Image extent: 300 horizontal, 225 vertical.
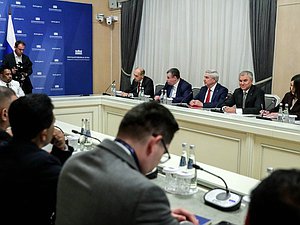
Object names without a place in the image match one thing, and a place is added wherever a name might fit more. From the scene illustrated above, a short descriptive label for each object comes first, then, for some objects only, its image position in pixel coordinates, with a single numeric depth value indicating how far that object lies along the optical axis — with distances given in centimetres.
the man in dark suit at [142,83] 599
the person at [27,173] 136
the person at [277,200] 68
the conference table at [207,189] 161
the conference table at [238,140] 315
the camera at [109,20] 814
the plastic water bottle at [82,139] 271
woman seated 403
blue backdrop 704
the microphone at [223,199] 166
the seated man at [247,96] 458
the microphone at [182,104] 464
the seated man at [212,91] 513
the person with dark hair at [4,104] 212
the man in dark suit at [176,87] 561
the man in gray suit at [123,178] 98
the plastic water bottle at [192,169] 191
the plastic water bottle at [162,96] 500
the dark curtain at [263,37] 527
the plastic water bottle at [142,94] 528
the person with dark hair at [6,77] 512
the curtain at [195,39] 575
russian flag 678
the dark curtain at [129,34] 742
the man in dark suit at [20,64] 635
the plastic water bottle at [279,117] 369
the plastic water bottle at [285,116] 363
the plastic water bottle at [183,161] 203
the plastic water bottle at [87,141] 268
